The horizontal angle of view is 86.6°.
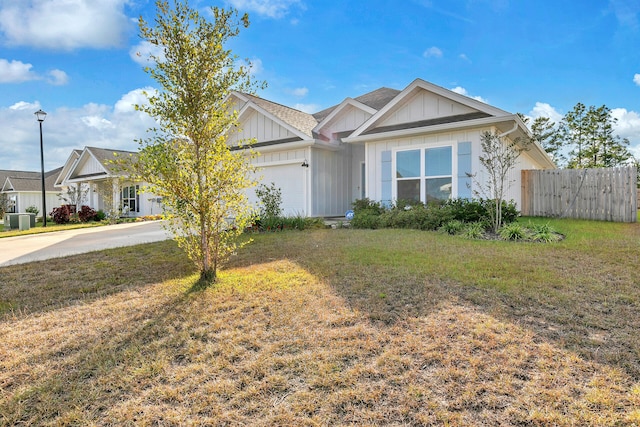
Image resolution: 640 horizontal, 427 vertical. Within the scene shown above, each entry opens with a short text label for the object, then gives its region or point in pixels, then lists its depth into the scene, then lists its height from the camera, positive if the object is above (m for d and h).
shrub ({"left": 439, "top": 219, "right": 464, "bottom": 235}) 8.54 -0.60
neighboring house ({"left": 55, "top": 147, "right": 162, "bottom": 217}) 19.28 +1.51
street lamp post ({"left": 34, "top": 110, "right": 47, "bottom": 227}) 16.17 +3.15
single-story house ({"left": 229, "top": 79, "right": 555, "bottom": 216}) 10.17 +2.05
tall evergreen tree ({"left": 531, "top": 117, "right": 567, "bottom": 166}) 27.22 +5.33
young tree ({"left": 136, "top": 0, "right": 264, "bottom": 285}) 4.22 +1.10
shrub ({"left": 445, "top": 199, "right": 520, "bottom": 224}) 9.14 -0.22
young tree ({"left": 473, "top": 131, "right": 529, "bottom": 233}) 8.66 +0.97
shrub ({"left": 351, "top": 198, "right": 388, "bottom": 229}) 10.18 -0.26
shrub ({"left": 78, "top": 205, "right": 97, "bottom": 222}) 19.50 -0.35
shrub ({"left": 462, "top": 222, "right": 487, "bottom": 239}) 7.92 -0.64
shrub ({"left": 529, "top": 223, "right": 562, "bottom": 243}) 7.34 -0.70
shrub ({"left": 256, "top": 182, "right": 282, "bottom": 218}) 11.03 +0.00
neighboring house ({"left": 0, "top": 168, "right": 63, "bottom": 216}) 28.94 +1.30
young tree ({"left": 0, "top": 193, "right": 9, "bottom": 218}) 26.81 +0.38
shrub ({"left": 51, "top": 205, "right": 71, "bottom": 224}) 19.75 -0.40
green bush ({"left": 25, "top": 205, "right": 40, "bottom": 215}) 27.67 -0.04
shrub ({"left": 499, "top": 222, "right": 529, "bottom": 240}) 7.64 -0.68
